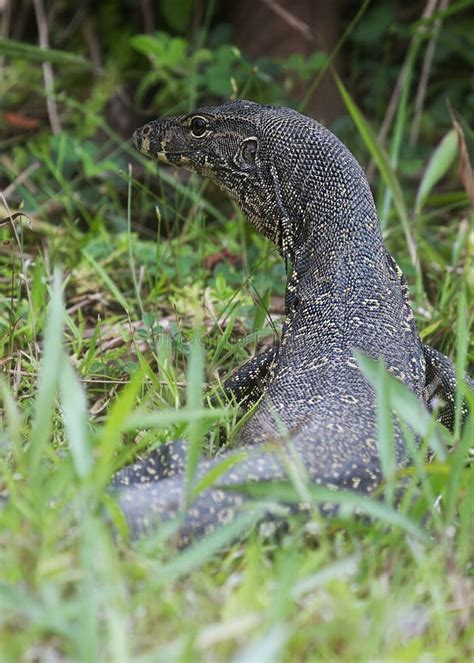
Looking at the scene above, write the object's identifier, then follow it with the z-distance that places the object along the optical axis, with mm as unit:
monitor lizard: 6477
